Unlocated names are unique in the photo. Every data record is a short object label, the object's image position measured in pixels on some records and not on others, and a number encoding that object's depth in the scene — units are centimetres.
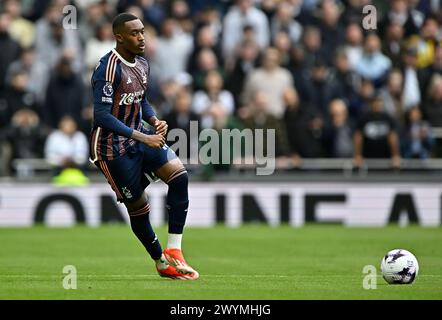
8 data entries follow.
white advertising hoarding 2080
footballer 1100
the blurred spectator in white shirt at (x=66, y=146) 2072
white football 1099
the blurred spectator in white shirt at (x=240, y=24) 2231
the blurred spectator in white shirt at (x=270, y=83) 2131
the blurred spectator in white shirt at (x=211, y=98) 2077
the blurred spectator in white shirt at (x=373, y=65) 2203
